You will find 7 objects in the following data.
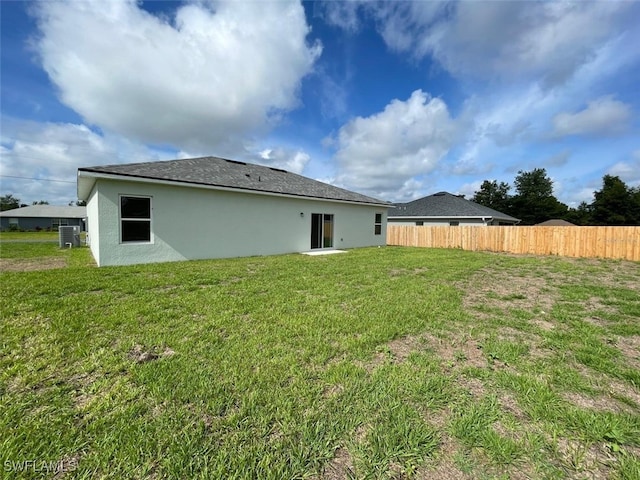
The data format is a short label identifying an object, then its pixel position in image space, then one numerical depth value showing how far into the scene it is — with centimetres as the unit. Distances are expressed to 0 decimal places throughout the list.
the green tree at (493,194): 4609
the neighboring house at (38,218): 4131
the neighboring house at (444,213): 2251
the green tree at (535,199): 4206
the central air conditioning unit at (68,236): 1408
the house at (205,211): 823
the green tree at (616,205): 3588
